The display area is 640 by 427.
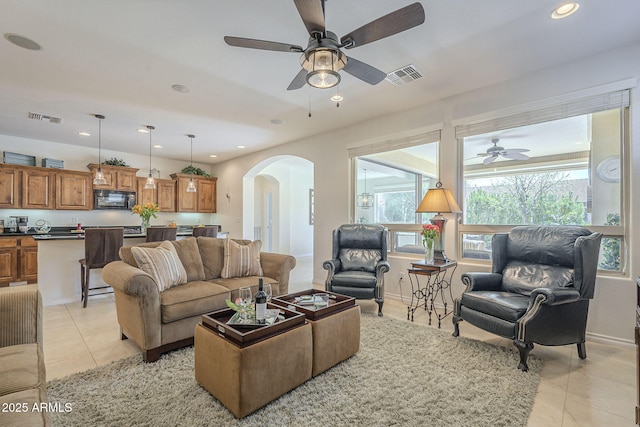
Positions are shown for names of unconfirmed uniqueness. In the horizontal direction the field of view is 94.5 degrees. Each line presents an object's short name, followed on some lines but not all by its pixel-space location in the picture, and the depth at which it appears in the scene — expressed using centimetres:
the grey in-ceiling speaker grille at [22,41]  251
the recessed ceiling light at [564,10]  219
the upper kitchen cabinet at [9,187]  528
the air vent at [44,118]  443
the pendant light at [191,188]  611
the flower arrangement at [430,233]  351
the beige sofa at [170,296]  238
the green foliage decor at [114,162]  648
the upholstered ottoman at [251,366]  171
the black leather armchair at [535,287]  231
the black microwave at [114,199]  636
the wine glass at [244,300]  203
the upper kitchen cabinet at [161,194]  693
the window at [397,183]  424
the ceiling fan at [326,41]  171
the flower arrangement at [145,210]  536
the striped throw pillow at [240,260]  341
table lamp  350
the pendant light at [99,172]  450
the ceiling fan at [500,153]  349
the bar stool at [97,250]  388
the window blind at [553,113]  283
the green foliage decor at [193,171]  757
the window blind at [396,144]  403
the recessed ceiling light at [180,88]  351
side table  329
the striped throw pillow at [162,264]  273
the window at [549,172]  289
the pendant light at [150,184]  544
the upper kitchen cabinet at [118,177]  634
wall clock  288
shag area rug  173
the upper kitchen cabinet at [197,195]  746
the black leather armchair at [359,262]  354
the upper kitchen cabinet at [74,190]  585
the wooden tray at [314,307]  222
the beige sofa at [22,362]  107
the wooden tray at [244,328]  176
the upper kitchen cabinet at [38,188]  549
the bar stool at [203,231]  551
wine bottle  197
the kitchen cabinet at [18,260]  511
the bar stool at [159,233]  459
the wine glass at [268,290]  213
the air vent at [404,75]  310
